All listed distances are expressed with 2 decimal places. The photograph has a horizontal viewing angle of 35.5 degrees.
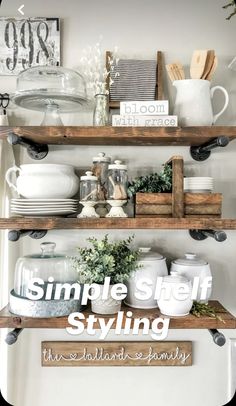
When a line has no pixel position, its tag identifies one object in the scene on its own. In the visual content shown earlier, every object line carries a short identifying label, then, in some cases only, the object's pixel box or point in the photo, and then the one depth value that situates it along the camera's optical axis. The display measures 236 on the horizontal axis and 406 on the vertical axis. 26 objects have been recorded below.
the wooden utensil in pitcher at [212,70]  1.22
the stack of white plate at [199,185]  1.20
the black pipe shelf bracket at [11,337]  1.12
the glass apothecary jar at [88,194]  1.19
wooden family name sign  1.34
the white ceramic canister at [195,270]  1.21
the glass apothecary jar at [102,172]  1.23
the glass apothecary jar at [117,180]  1.19
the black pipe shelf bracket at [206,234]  1.10
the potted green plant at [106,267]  1.17
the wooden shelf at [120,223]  1.12
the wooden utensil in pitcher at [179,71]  1.23
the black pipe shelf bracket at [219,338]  1.12
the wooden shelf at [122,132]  1.12
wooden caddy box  1.16
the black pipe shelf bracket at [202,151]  1.24
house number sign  1.34
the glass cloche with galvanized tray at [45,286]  1.15
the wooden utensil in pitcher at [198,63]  1.21
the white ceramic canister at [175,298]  1.13
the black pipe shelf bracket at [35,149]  1.21
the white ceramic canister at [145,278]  1.20
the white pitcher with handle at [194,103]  1.19
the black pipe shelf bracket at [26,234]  1.11
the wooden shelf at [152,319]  1.13
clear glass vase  1.23
